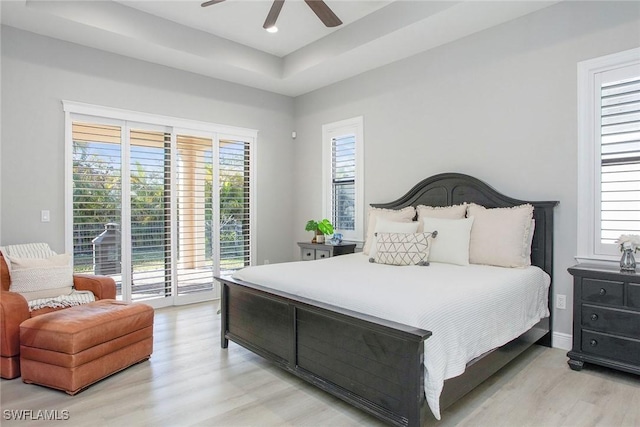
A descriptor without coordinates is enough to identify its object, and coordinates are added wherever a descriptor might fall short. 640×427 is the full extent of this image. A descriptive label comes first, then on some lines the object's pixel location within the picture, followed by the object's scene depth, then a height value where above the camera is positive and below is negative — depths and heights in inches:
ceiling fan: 114.6 +63.0
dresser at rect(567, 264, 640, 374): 101.5 -30.2
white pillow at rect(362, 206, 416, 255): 159.5 -2.3
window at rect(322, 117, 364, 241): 197.0 +19.0
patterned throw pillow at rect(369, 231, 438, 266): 130.1 -13.3
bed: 74.8 -32.5
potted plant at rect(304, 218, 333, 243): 195.3 -9.1
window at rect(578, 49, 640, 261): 114.7 +18.2
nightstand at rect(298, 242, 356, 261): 185.2 -19.8
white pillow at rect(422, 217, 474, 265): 129.8 -10.9
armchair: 103.0 -32.2
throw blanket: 116.5 -28.6
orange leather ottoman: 96.7 -36.3
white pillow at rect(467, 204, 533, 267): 123.6 -9.1
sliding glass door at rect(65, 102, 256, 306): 161.5 +4.3
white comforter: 76.2 -20.8
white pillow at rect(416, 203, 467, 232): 142.6 -0.5
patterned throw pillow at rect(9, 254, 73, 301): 118.3 -21.4
